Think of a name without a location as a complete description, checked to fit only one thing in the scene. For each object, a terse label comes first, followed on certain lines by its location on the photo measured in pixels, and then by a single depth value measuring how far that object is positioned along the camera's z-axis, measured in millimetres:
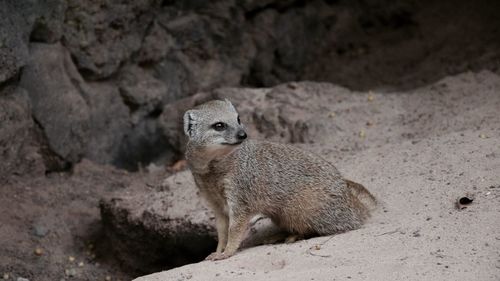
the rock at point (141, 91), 13330
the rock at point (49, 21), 11094
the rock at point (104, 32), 11961
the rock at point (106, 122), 12727
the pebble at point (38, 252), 10398
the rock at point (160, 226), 9930
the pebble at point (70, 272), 10414
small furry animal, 8492
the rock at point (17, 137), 10953
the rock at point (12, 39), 10312
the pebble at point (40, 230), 10711
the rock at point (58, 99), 11500
